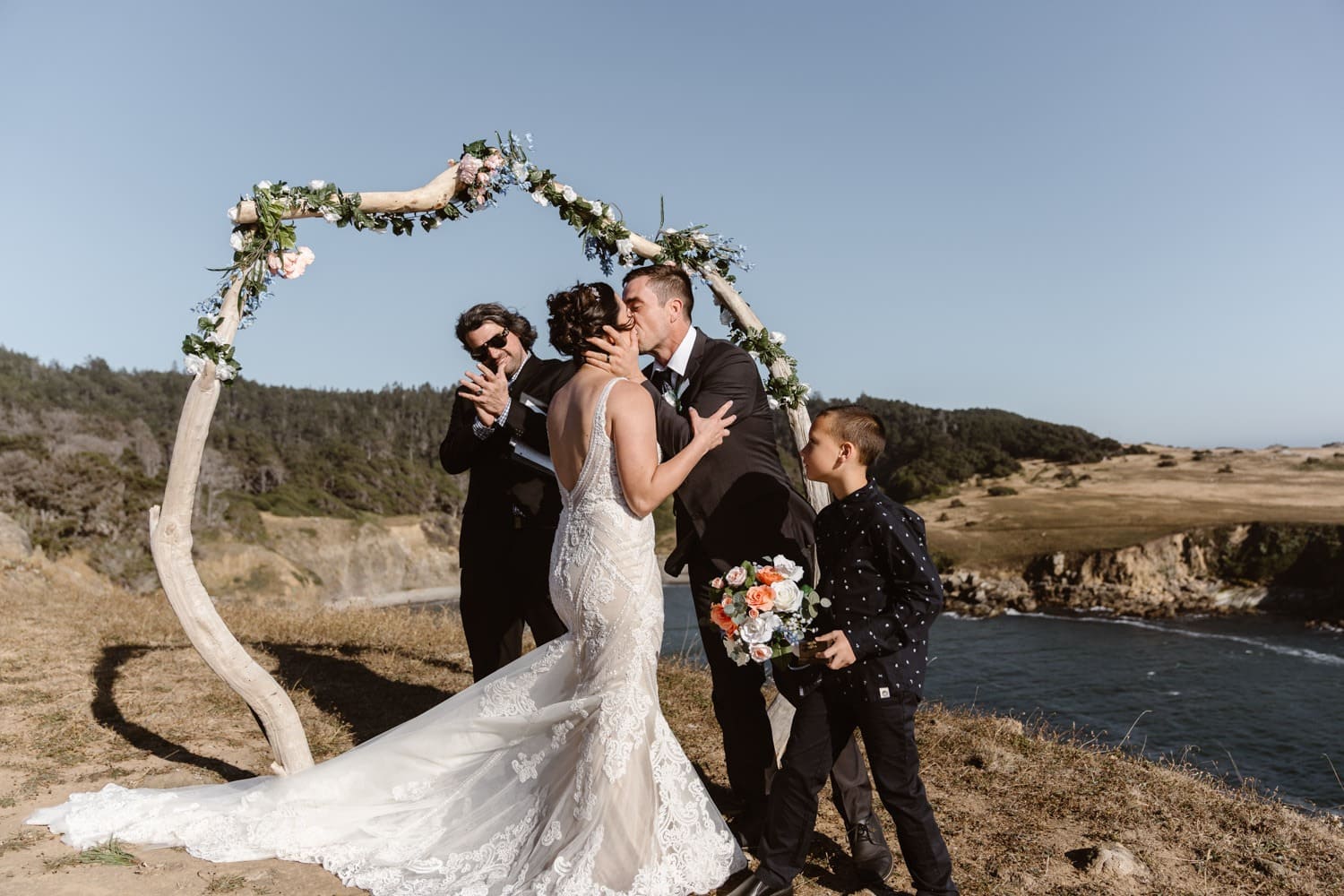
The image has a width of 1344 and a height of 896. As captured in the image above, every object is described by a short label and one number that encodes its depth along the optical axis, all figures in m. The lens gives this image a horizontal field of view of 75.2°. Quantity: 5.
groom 4.55
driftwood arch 4.82
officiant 5.44
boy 3.71
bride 3.92
